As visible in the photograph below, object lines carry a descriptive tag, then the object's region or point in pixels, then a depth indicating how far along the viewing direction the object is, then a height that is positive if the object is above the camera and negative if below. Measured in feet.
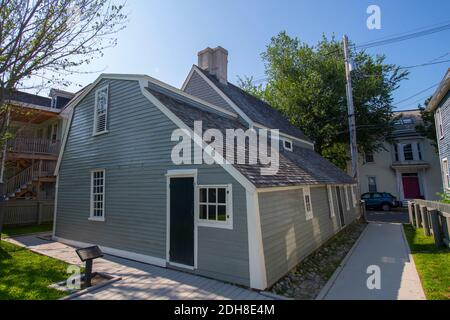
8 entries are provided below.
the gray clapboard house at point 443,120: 43.01 +12.48
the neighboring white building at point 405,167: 82.99 +6.91
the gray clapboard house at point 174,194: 19.34 -0.28
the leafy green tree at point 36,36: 26.35 +17.44
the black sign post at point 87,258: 18.95 -4.90
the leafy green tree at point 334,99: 74.74 +27.47
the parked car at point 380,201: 77.30 -4.02
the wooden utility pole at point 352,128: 56.29 +13.61
